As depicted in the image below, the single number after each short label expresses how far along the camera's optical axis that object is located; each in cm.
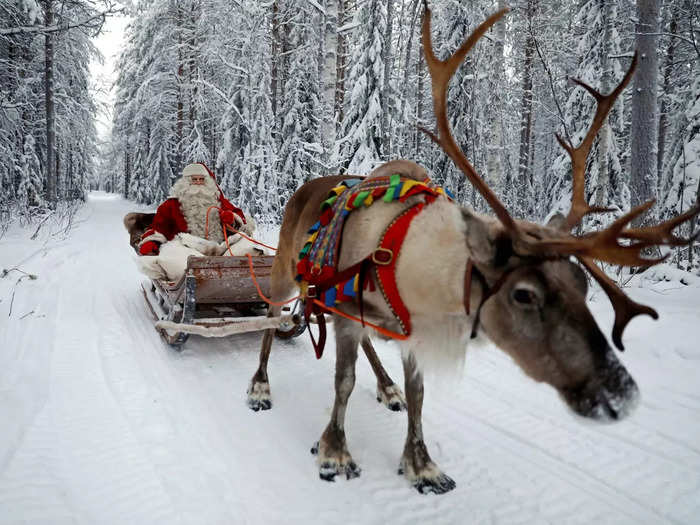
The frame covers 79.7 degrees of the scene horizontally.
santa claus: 533
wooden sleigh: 416
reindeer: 162
